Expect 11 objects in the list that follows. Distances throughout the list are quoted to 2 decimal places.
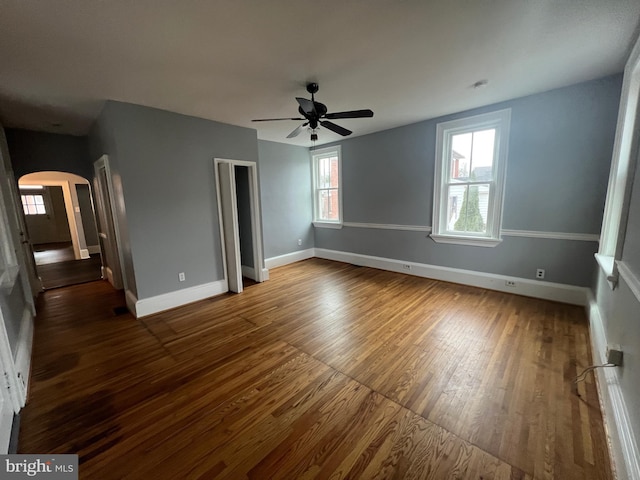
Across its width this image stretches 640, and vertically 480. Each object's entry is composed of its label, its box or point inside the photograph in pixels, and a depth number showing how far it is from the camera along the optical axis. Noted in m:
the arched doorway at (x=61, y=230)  5.14
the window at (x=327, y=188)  5.46
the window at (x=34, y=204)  8.94
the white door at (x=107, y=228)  3.55
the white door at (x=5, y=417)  1.33
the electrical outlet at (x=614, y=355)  1.54
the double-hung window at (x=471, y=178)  3.40
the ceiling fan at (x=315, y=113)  2.37
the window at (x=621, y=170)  1.79
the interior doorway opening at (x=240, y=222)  3.70
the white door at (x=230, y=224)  3.68
